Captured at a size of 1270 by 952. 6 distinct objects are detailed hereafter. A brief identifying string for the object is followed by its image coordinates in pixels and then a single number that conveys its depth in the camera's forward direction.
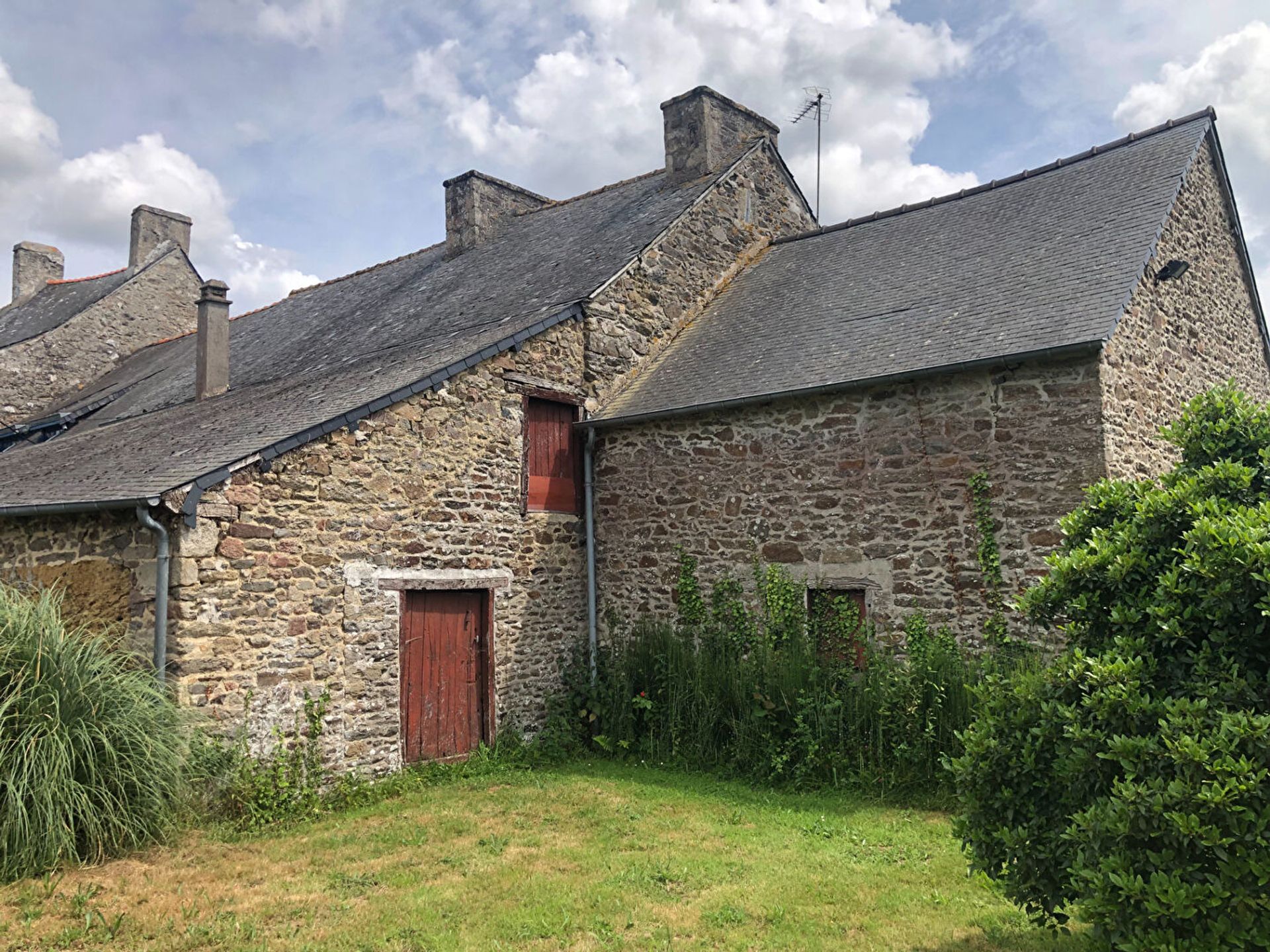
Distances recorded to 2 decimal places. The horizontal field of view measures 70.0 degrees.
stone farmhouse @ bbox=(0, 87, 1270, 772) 7.76
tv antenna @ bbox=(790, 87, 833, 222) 15.84
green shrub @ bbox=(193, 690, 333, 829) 7.13
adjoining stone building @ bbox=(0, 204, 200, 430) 18.81
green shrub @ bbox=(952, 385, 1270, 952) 3.32
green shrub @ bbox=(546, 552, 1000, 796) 7.95
